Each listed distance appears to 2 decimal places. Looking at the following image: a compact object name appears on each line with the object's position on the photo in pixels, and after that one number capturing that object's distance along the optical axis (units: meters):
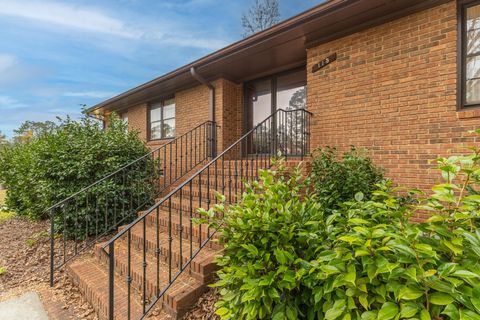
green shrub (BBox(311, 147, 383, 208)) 3.36
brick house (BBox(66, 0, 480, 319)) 3.44
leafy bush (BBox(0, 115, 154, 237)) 4.61
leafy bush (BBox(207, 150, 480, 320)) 1.14
